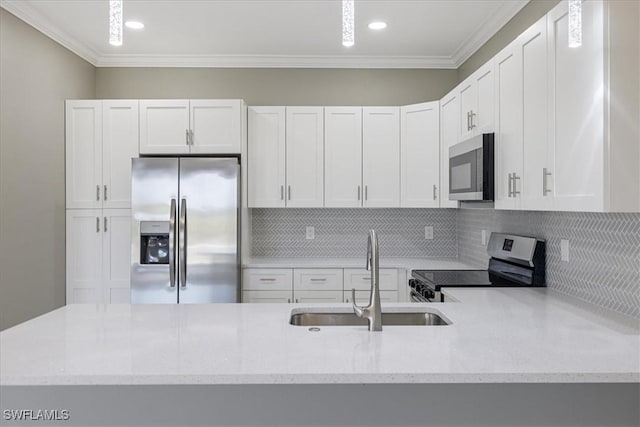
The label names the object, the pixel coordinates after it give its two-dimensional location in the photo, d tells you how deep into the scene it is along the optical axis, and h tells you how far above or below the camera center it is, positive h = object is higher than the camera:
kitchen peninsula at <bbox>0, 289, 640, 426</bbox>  1.27 -0.45
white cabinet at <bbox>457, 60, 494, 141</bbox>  2.62 +0.71
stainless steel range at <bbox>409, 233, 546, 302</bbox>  2.65 -0.39
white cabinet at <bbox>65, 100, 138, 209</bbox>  3.76 +0.53
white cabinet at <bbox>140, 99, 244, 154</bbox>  3.74 +0.73
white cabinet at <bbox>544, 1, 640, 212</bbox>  1.58 +0.38
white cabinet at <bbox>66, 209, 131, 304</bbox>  3.77 -0.36
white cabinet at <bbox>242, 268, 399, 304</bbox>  3.72 -0.60
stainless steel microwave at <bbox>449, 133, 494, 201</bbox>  2.57 +0.28
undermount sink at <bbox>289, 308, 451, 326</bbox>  2.02 -0.47
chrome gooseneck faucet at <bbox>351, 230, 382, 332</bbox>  1.68 -0.34
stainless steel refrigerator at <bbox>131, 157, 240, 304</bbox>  3.49 -0.05
